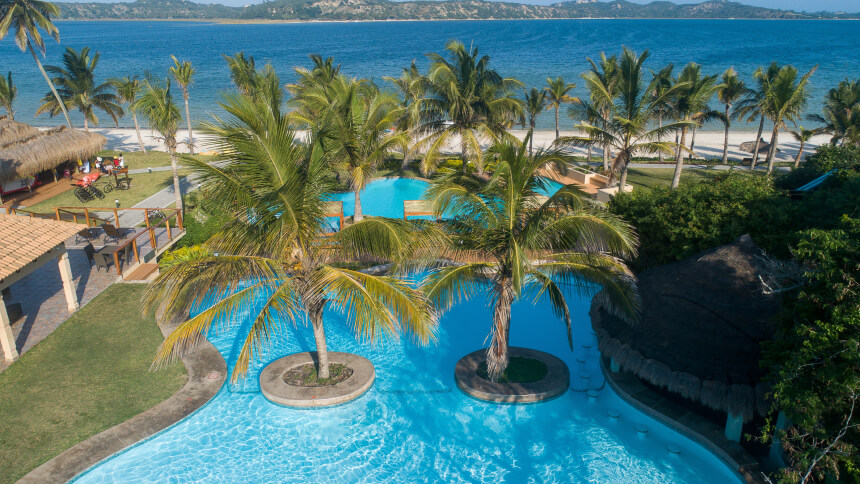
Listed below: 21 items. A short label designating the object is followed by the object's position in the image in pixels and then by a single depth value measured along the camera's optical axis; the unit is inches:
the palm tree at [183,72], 1174.3
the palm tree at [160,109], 824.9
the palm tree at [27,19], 1200.8
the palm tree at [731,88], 1258.2
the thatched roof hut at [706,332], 397.1
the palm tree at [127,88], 1266.0
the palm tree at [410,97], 966.4
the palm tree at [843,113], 1125.1
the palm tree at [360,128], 645.3
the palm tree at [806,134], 1189.7
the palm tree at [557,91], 1269.7
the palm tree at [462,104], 957.8
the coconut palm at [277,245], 368.8
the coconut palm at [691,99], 936.9
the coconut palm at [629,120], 773.9
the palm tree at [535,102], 1243.8
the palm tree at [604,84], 849.5
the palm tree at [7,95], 1314.0
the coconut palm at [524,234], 401.4
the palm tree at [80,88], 1336.1
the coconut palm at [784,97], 1028.5
